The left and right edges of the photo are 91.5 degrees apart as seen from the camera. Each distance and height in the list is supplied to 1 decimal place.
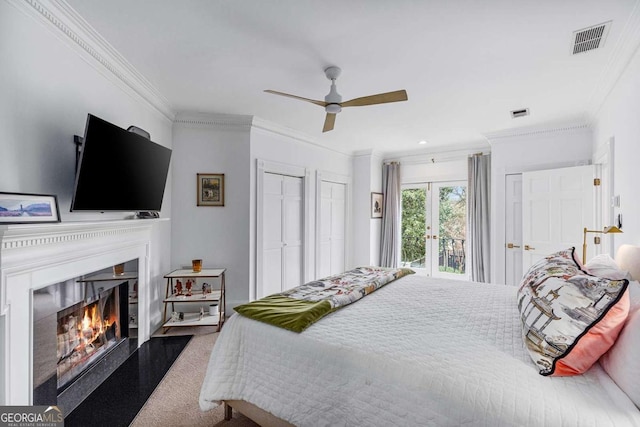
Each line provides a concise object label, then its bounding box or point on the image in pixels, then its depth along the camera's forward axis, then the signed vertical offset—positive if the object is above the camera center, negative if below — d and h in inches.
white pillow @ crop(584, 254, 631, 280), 58.3 -11.1
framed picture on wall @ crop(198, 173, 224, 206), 142.9 +11.7
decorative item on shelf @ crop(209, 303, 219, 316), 135.8 -41.8
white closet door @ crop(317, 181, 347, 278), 196.4 -8.5
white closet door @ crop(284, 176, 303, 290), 170.7 -9.2
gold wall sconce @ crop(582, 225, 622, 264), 85.0 -4.0
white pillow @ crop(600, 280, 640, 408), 38.9 -19.1
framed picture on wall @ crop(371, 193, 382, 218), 217.7 +7.1
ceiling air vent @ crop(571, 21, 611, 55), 75.3 +45.2
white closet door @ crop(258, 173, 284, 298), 159.2 -10.5
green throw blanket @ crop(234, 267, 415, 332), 65.5 -21.1
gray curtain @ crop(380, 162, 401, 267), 221.6 -2.8
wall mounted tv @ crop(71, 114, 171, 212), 75.5 +12.4
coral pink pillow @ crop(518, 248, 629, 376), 44.2 -16.0
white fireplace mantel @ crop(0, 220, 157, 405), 57.7 -12.7
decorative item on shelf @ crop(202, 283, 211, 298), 134.3 -32.4
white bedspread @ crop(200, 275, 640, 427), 40.9 -24.4
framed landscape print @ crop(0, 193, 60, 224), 57.4 +1.1
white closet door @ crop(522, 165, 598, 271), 138.1 +3.1
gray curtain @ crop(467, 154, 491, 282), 186.4 +0.8
